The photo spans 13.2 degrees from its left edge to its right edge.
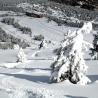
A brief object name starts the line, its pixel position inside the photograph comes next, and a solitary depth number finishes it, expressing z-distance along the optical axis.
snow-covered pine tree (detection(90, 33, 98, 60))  52.22
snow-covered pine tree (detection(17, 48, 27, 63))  57.86
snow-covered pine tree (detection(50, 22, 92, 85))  28.67
